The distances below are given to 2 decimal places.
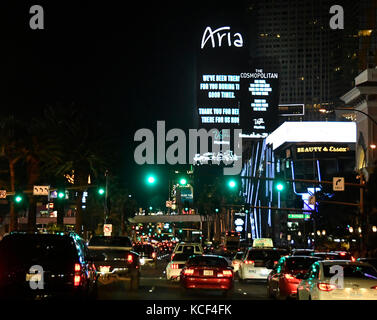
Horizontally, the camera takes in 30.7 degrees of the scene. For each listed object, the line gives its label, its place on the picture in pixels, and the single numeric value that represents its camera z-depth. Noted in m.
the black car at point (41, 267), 14.74
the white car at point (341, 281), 16.23
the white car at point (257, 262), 33.62
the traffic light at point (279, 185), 46.69
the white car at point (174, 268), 32.16
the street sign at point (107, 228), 56.52
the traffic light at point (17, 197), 45.03
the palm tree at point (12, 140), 50.72
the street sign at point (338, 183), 41.69
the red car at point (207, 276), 25.00
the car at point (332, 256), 30.62
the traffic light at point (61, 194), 49.07
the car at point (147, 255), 48.78
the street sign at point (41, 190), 44.38
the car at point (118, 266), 27.34
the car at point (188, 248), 39.78
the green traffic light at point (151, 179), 43.97
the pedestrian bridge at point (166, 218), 142.38
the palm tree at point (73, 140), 50.78
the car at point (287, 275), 22.23
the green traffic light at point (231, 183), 47.53
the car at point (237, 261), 39.88
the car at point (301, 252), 33.65
